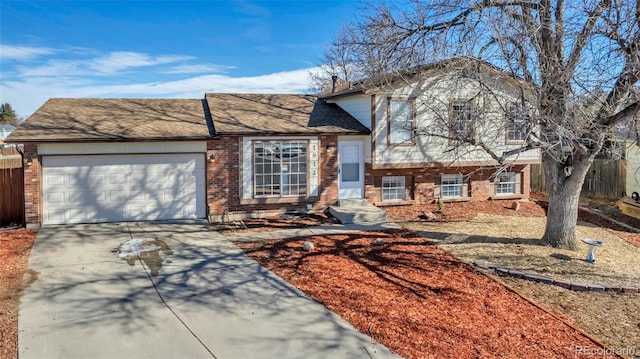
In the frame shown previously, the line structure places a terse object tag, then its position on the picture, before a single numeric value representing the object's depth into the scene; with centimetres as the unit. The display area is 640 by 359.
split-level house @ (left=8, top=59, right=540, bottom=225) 1256
